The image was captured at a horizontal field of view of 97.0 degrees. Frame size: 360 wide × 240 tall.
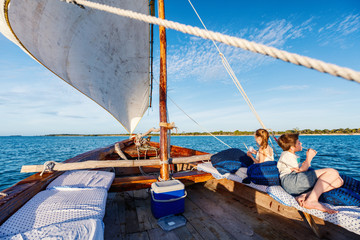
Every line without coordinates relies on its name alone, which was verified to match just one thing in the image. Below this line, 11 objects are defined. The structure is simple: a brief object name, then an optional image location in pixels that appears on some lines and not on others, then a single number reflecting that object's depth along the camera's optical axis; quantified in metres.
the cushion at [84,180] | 2.22
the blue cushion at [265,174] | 2.48
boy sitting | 1.95
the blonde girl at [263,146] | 3.09
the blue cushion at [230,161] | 3.14
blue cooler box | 2.44
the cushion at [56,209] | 1.37
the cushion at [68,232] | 1.21
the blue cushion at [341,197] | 1.92
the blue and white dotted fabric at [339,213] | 1.59
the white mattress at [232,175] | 2.61
